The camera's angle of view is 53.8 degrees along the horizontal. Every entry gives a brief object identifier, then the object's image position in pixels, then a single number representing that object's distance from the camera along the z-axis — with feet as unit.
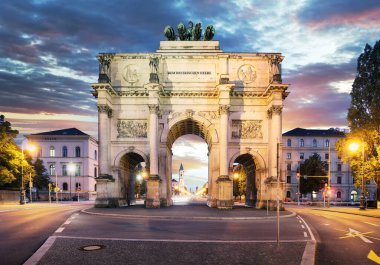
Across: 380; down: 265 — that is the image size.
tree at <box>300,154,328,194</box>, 246.27
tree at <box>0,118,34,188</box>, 154.20
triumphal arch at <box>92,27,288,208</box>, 127.13
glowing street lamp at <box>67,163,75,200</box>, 268.52
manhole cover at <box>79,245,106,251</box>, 36.63
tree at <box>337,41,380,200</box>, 126.93
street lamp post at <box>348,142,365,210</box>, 119.33
